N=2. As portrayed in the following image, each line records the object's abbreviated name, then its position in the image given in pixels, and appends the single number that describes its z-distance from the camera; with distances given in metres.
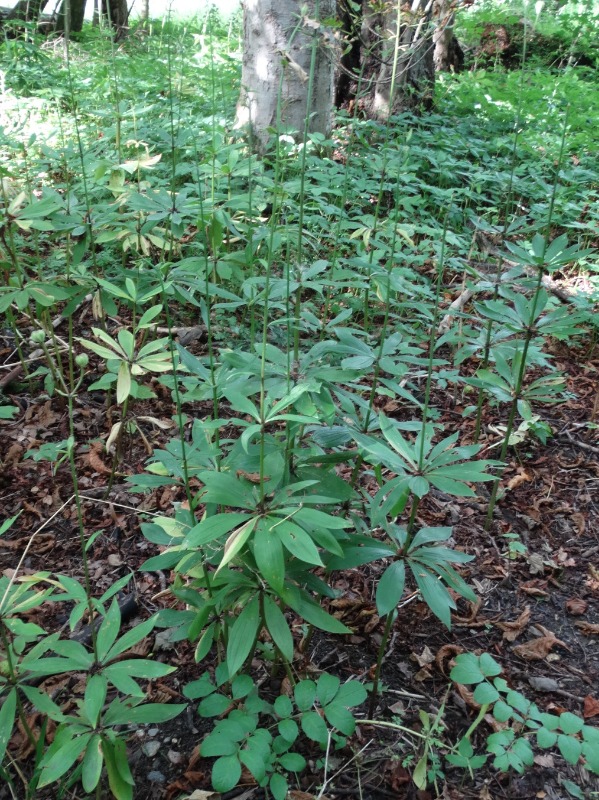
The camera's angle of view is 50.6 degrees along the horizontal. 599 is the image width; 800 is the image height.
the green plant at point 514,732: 1.45
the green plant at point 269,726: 1.41
